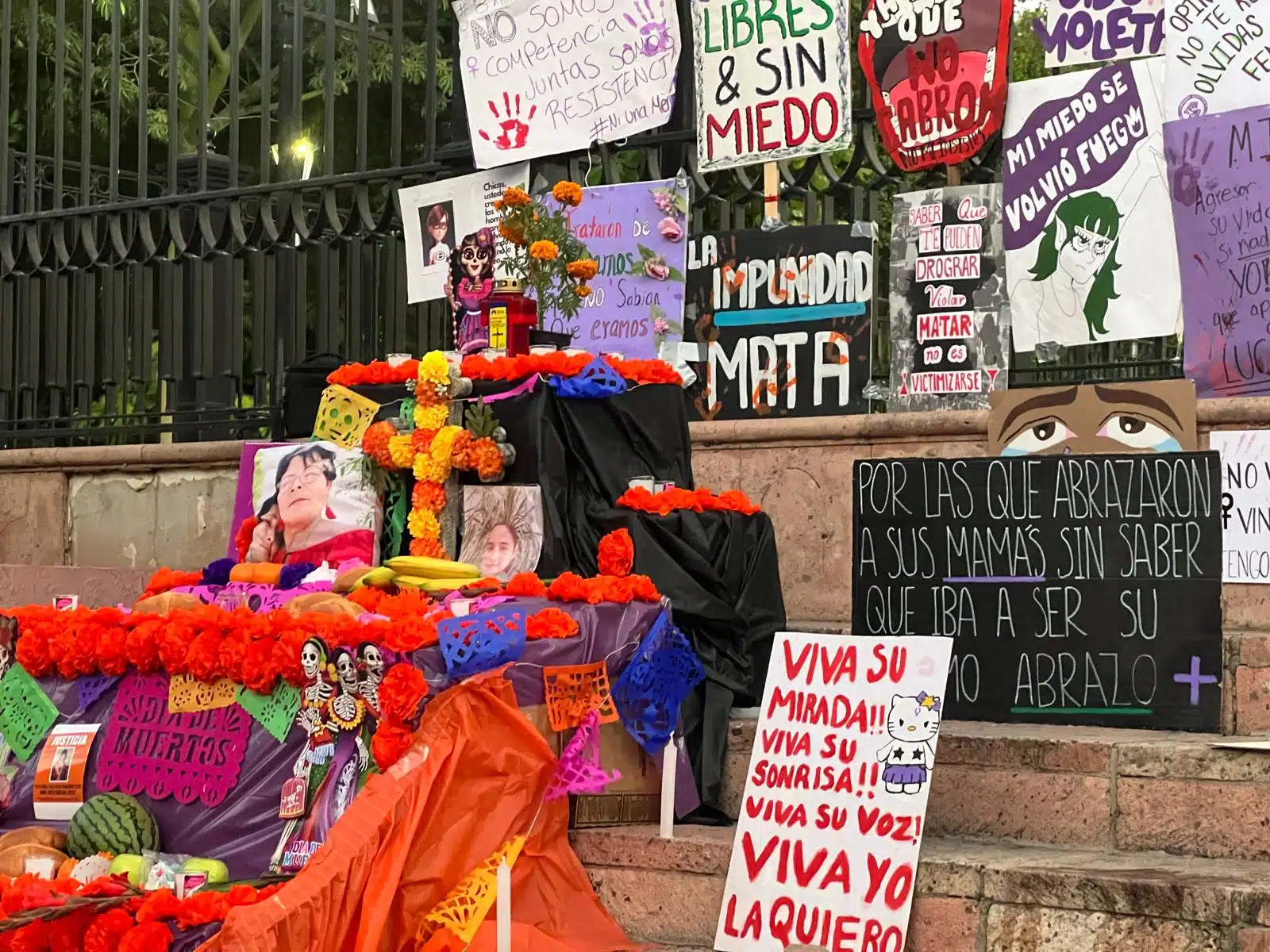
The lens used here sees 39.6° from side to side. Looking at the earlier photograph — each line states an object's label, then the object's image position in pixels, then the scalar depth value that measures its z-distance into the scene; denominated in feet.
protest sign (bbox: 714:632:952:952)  15.79
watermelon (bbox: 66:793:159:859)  17.34
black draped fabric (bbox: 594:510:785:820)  18.86
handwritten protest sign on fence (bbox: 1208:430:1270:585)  21.72
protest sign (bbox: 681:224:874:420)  25.41
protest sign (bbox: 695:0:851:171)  25.73
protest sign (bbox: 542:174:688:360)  26.86
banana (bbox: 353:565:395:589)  18.37
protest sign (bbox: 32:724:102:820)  18.17
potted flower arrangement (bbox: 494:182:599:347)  21.39
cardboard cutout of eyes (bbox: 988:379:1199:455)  19.53
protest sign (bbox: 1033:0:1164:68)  23.61
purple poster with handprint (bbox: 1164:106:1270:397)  22.57
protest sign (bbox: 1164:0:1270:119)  22.80
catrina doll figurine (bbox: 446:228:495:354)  21.35
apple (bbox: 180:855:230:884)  16.69
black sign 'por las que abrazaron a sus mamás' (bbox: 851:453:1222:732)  18.20
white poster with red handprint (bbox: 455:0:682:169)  27.35
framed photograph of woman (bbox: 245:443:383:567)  19.88
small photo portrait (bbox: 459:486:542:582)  19.04
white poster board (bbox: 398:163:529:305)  28.84
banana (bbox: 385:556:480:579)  18.42
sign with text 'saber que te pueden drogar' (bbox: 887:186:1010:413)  24.43
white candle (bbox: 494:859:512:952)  15.46
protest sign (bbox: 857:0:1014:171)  24.40
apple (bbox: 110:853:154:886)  16.67
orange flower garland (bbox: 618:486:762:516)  19.65
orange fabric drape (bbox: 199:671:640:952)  15.19
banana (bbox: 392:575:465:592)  18.22
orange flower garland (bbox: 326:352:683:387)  19.85
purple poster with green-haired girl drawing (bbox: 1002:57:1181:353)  23.39
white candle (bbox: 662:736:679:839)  17.56
